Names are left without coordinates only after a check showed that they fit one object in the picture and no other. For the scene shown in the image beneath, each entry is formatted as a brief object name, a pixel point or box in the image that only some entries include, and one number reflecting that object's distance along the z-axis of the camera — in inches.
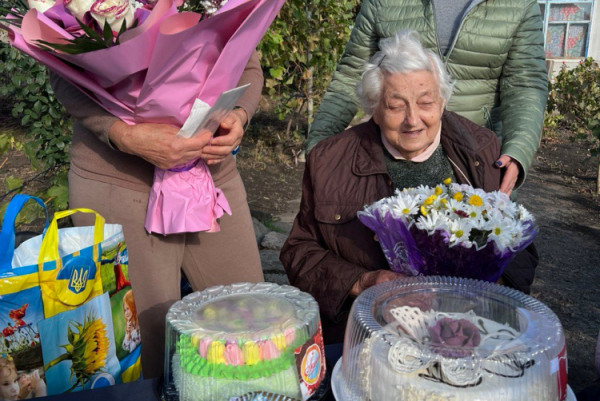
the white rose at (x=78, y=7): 67.3
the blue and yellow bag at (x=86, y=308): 59.6
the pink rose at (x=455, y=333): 47.5
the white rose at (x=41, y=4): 69.0
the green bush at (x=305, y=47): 243.9
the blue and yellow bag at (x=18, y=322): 57.1
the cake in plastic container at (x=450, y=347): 43.9
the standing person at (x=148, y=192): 74.6
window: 468.8
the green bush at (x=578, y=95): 322.7
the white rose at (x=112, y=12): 65.9
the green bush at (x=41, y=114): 155.5
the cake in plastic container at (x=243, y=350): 46.6
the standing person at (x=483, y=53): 101.4
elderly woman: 89.6
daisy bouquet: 64.7
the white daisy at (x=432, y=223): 64.3
